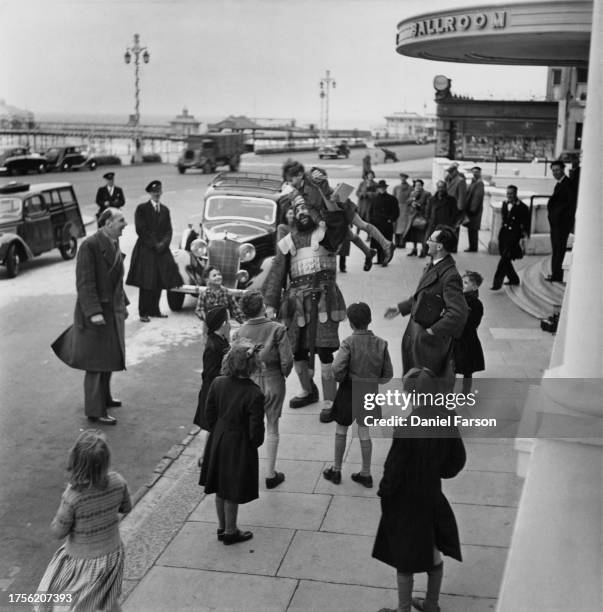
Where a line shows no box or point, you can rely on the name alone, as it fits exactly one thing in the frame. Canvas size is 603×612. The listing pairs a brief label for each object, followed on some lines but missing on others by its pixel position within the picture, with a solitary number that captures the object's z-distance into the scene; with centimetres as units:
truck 4612
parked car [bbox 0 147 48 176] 4178
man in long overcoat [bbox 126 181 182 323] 1260
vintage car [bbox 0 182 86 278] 1605
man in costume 800
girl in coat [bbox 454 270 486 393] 813
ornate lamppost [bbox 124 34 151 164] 4822
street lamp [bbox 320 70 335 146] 7351
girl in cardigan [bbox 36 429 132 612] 433
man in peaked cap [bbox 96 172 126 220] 1773
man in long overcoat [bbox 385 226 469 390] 704
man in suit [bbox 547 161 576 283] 1260
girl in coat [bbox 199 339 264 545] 561
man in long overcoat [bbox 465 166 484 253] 1747
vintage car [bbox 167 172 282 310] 1288
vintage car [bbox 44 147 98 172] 4509
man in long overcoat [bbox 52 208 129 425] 816
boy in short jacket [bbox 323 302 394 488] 638
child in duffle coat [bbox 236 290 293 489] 664
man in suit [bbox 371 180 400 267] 1664
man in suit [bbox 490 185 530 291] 1352
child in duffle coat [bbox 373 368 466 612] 466
